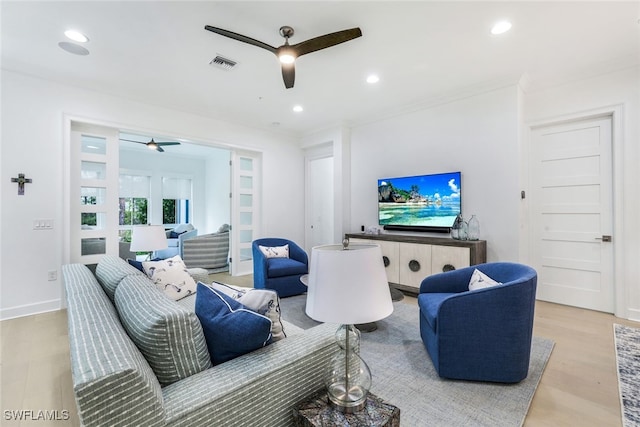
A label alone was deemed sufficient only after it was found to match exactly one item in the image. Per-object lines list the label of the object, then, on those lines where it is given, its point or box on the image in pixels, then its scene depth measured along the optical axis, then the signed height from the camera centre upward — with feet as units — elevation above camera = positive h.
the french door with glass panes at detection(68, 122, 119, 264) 12.05 +1.01
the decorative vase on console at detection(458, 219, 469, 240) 12.11 -0.75
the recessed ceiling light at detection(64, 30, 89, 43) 8.42 +5.40
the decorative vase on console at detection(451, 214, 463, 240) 12.24 -0.63
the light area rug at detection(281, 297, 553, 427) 5.39 -3.81
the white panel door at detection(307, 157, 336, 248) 19.47 +1.18
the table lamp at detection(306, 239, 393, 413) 3.42 -0.97
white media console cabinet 11.30 -1.76
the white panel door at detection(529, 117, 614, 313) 10.71 -0.01
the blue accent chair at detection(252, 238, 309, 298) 12.14 -2.52
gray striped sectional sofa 2.61 -1.81
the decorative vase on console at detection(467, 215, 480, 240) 12.11 -0.67
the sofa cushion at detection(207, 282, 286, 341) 4.56 -1.45
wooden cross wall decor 10.57 +1.29
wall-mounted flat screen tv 12.89 +0.57
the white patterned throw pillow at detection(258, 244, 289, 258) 13.38 -1.73
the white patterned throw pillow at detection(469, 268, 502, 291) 7.06 -1.71
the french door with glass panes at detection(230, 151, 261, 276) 17.21 +0.42
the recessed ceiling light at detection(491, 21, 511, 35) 8.07 +5.34
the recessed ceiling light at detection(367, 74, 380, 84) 11.23 +5.41
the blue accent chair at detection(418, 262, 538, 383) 6.04 -2.59
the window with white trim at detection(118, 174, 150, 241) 24.34 +1.29
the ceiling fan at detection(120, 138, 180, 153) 17.65 +4.41
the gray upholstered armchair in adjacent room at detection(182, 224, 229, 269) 17.74 -2.27
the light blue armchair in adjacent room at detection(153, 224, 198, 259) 19.12 -1.75
